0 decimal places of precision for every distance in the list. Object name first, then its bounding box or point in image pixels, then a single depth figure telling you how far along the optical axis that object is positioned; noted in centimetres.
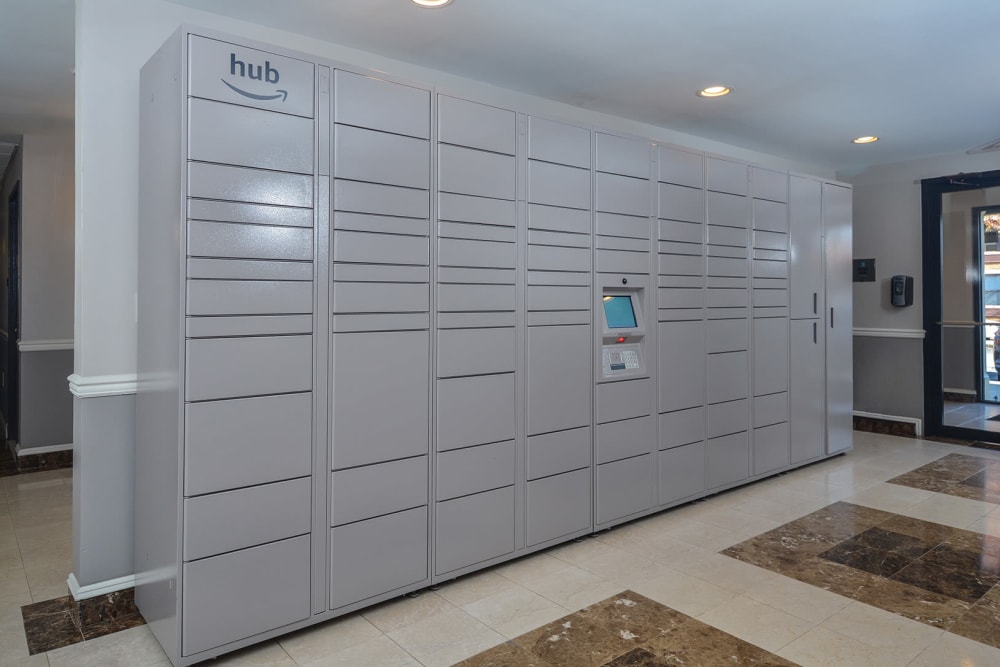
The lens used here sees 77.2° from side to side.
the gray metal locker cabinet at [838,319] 521
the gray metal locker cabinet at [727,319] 422
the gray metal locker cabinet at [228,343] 223
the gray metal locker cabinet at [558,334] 325
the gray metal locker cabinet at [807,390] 491
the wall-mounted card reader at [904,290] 620
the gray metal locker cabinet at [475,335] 290
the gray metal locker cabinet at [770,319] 457
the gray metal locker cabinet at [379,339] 257
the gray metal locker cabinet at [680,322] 391
